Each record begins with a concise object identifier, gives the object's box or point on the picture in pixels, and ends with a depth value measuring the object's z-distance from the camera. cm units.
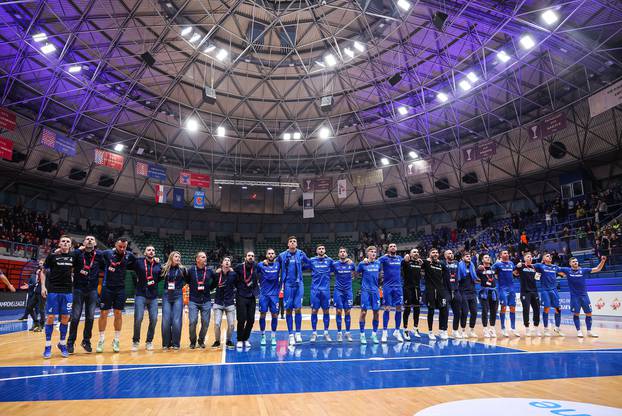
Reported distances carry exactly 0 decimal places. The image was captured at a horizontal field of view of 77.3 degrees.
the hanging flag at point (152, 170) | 3058
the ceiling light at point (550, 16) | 1941
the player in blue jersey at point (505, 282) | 1234
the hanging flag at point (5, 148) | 2319
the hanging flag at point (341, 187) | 3286
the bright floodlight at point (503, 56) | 2289
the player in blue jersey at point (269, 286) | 1063
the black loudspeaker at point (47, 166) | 3128
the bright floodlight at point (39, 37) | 2142
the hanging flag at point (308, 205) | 3378
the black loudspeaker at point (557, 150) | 2927
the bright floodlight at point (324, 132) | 3294
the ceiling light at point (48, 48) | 2303
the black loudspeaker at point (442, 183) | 3700
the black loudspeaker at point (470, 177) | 3494
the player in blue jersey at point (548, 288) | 1234
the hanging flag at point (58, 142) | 2472
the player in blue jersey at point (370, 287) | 1076
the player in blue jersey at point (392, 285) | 1103
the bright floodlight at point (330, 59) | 2719
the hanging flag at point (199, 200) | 3391
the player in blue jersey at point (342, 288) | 1098
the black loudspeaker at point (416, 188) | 3875
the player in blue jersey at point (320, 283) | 1071
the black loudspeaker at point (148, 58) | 2428
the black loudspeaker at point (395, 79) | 2689
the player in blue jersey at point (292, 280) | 1053
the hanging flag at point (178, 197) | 3425
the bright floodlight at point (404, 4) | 2073
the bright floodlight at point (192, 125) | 3078
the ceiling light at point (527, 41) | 2145
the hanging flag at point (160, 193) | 3167
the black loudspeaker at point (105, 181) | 3556
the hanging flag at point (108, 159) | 2745
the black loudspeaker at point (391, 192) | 4019
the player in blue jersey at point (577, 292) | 1196
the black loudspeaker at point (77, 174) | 3338
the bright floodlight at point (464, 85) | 2628
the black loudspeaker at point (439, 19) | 2014
